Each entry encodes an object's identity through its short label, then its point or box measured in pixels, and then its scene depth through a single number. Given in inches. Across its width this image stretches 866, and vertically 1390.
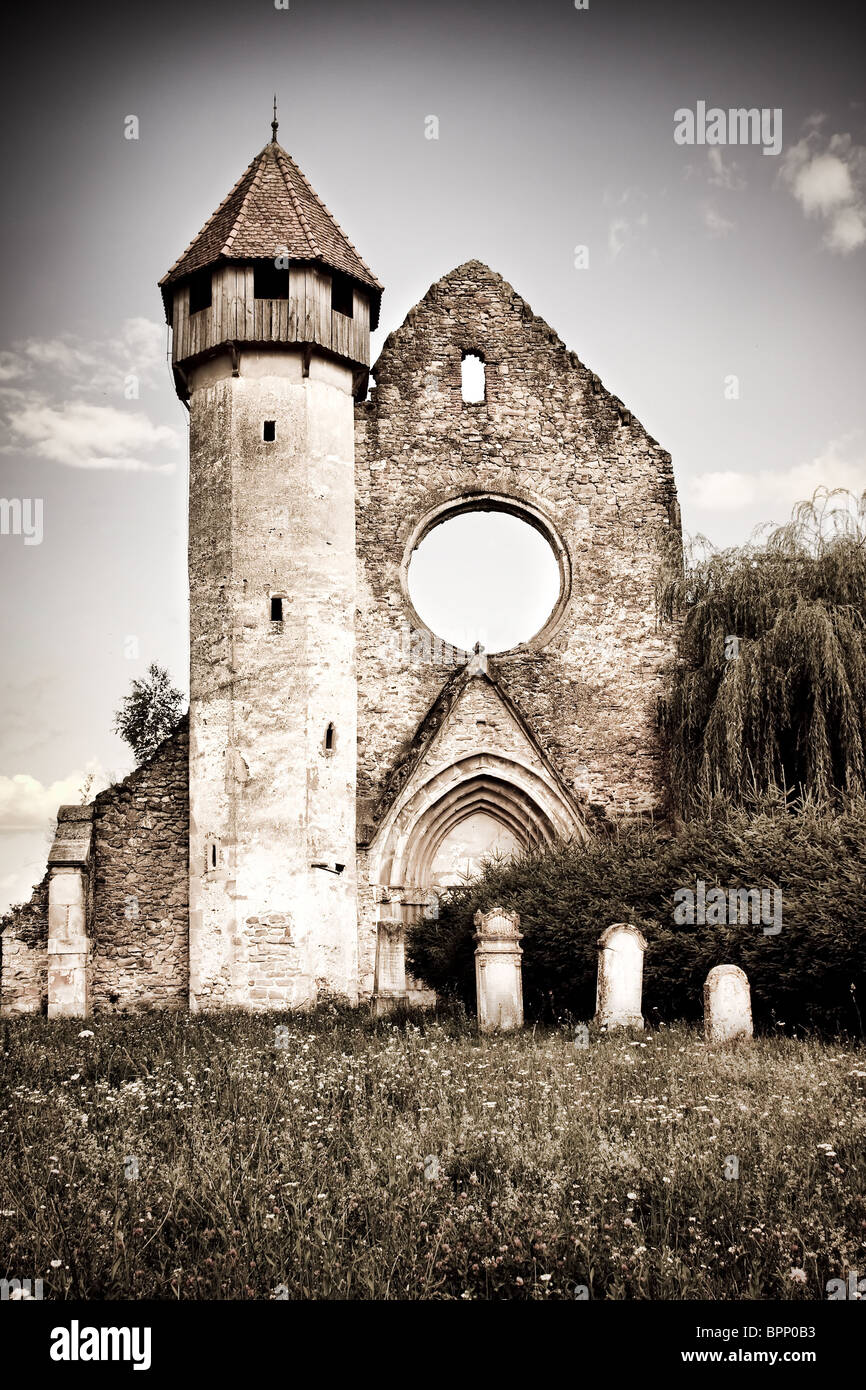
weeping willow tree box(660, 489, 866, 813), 636.7
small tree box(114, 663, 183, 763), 1162.0
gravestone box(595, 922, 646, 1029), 447.5
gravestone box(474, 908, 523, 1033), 480.4
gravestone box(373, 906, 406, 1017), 603.2
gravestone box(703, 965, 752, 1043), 405.4
